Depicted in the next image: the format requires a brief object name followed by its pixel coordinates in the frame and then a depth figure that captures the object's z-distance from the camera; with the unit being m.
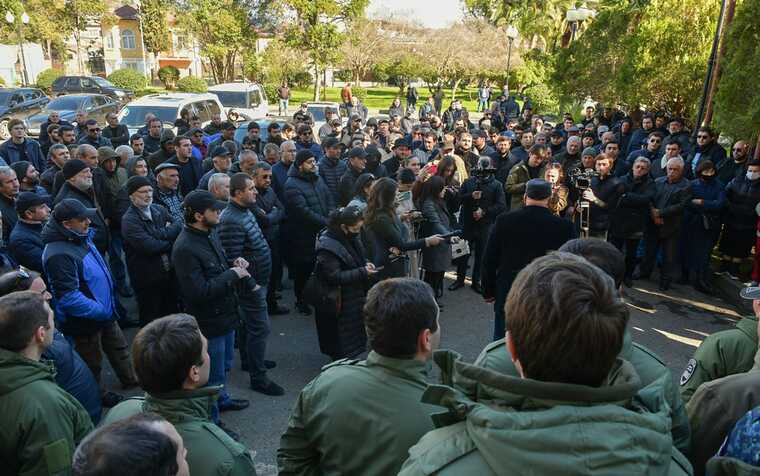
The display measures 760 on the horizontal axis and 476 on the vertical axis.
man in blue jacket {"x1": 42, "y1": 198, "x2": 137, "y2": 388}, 4.41
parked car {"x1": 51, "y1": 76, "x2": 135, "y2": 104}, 28.28
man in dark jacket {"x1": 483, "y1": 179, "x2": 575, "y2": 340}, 4.79
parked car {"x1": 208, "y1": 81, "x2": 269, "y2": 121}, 19.28
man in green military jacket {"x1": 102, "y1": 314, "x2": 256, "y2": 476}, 2.21
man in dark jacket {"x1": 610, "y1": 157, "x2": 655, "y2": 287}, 7.81
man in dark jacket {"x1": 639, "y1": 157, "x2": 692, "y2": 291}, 7.89
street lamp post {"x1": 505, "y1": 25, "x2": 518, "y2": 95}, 23.39
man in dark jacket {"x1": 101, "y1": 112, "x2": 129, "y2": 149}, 11.34
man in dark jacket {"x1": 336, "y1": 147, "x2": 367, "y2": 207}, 7.88
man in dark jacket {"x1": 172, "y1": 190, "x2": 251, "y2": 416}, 4.38
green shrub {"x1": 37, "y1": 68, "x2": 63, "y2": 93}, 34.38
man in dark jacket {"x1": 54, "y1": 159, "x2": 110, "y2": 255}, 6.21
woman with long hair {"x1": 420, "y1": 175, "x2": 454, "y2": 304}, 6.96
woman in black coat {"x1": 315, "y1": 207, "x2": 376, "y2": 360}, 4.99
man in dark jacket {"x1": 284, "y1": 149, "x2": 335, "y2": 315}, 6.97
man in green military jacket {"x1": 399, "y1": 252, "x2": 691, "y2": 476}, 1.24
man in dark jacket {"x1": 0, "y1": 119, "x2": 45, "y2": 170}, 9.34
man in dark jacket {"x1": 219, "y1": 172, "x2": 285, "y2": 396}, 5.11
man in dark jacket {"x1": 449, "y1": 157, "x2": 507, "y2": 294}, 7.70
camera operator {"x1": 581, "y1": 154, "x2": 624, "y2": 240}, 7.62
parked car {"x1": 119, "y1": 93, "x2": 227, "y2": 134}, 13.97
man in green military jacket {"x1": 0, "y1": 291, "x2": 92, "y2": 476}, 2.55
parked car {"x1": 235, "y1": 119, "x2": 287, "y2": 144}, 12.62
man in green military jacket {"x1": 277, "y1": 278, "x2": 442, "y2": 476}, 2.23
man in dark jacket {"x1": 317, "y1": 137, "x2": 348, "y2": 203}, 8.50
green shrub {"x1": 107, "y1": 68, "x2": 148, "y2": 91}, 37.12
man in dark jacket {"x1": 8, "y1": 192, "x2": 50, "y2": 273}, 5.02
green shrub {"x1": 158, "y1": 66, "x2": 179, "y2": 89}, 45.55
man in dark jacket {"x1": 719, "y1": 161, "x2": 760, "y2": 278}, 7.60
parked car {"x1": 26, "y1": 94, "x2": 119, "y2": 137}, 18.11
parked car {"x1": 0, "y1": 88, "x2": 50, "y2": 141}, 19.50
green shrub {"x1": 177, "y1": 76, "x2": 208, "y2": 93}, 35.75
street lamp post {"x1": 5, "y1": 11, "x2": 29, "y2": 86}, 30.59
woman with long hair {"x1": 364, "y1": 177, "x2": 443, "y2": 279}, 5.64
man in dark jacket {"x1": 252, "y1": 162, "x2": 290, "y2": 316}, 6.62
